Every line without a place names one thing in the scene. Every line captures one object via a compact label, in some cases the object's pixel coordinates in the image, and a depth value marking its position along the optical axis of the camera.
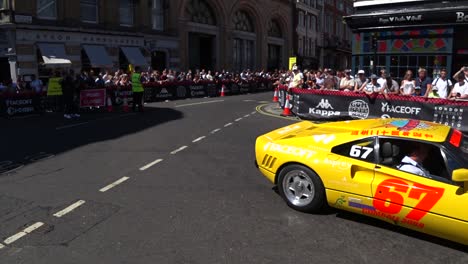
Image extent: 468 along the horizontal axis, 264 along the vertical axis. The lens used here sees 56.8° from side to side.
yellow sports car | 4.73
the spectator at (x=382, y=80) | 13.56
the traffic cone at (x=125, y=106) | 18.86
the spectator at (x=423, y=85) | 13.09
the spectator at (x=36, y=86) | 19.10
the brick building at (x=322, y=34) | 56.84
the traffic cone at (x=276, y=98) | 22.27
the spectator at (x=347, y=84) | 15.19
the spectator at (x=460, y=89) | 11.81
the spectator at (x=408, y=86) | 13.08
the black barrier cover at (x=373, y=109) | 11.84
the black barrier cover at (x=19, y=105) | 16.53
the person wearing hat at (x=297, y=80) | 17.41
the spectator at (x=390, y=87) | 13.39
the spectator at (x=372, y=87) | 13.51
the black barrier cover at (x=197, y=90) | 27.08
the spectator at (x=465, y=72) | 11.79
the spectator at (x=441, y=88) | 12.70
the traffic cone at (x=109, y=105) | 18.93
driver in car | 5.14
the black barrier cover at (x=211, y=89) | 28.56
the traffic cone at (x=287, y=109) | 17.08
